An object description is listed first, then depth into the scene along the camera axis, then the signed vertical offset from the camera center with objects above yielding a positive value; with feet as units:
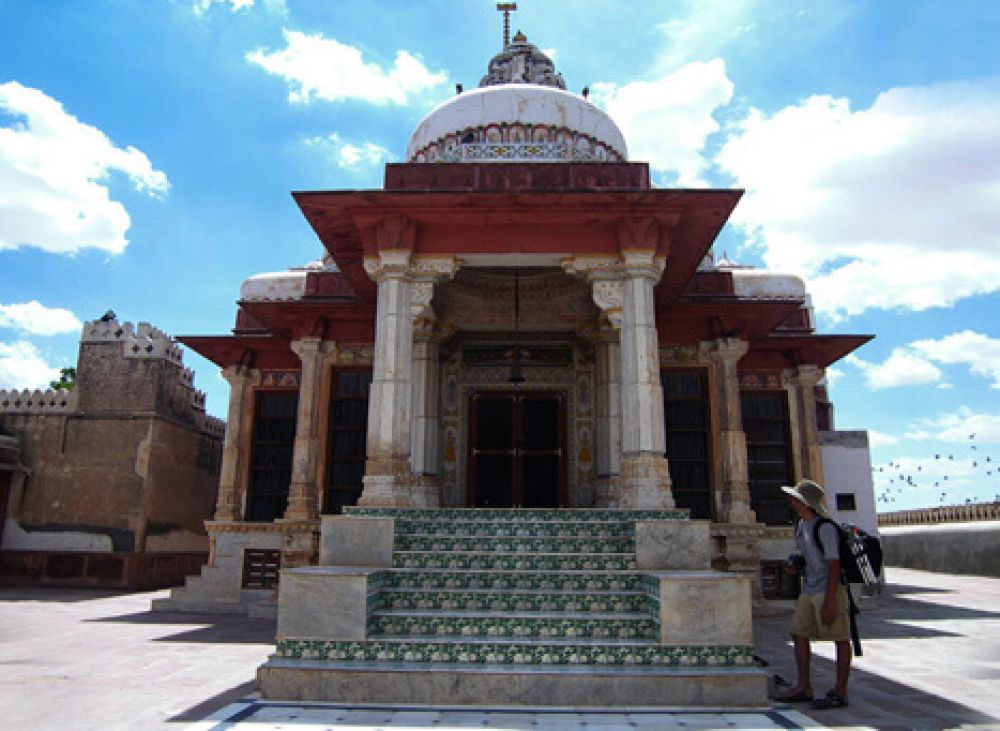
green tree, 81.69 +16.84
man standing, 17.08 -1.68
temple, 24.95 +7.98
